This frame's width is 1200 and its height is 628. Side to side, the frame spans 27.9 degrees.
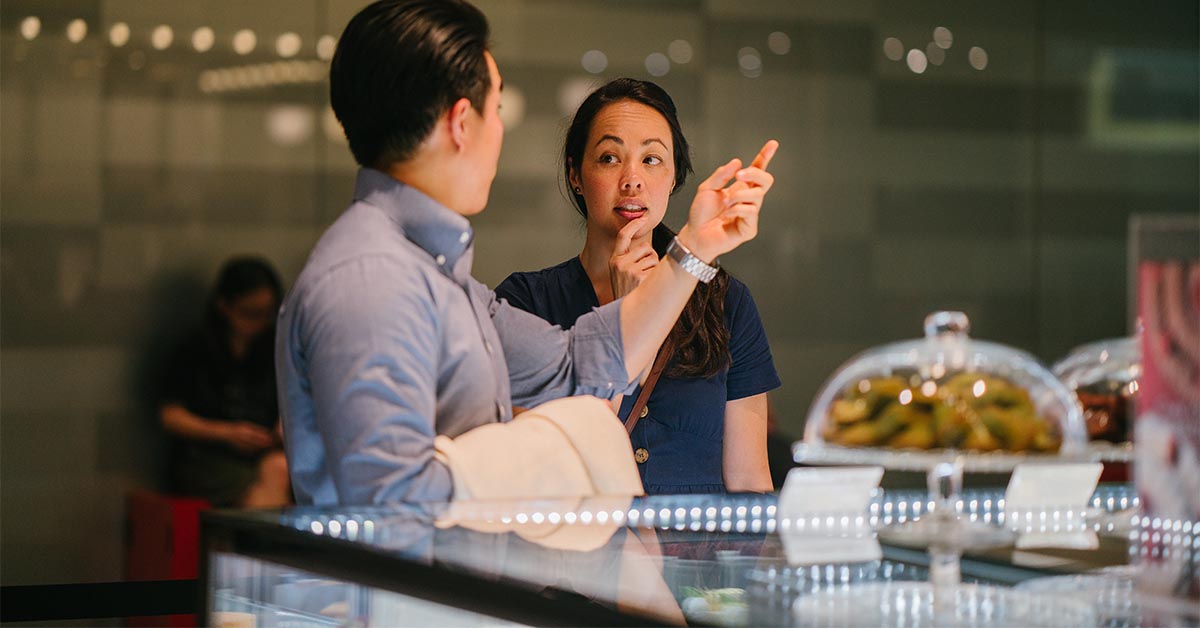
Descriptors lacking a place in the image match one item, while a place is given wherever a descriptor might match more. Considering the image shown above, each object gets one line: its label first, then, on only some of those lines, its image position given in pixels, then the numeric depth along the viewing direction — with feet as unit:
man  8.06
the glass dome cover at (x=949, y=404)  7.67
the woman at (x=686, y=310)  10.71
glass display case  7.11
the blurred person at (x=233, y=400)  21.09
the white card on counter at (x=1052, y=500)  8.49
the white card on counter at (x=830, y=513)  8.12
